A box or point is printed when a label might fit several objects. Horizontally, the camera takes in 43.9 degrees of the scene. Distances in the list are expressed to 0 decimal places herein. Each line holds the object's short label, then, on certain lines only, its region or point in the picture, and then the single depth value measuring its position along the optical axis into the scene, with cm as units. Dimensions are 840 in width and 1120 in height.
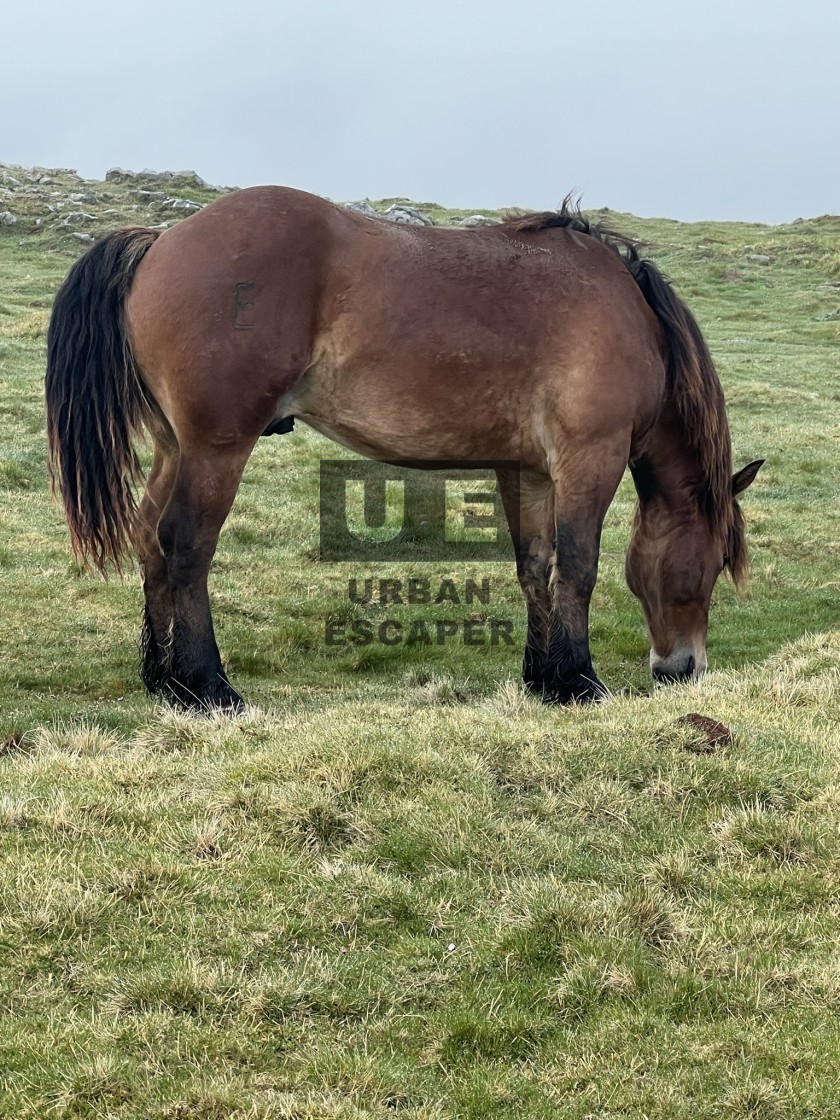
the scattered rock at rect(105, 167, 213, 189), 5141
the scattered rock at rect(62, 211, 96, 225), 3927
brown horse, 609
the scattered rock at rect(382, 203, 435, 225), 4324
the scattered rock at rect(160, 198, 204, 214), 4034
